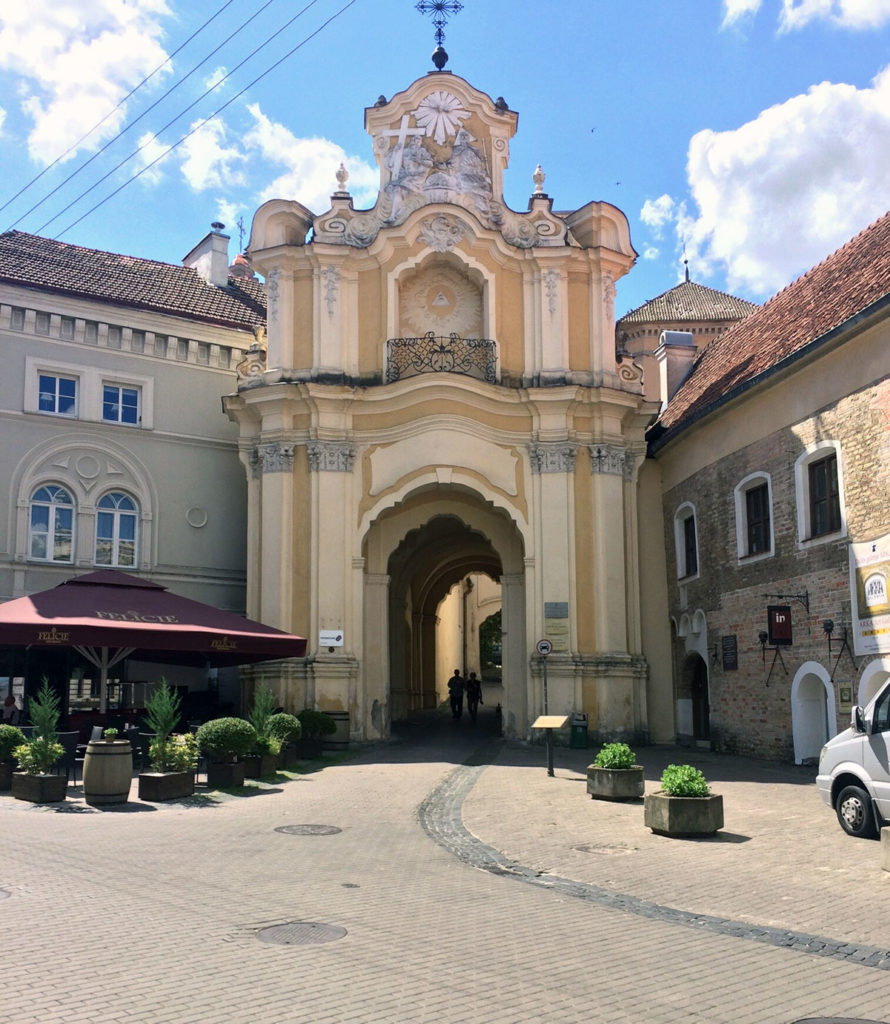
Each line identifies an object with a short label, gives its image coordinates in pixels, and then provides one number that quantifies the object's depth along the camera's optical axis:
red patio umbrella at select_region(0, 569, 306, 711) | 17.75
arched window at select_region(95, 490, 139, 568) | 27.69
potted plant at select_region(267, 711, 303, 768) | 20.31
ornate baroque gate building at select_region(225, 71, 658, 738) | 25.66
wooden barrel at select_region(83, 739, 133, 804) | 15.16
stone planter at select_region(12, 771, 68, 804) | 15.31
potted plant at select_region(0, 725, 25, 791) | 16.41
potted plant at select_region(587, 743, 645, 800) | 16.08
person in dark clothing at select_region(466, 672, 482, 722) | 37.44
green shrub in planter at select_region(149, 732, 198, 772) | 16.31
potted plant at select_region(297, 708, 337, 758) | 22.41
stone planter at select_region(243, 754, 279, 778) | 18.52
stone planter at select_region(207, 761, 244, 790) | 17.25
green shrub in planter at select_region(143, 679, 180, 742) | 16.31
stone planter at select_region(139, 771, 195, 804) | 15.84
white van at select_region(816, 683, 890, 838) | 12.29
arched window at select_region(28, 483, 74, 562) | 26.55
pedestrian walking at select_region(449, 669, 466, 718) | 37.94
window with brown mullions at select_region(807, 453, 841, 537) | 19.66
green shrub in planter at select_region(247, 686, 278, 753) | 19.36
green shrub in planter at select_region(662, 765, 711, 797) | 13.11
